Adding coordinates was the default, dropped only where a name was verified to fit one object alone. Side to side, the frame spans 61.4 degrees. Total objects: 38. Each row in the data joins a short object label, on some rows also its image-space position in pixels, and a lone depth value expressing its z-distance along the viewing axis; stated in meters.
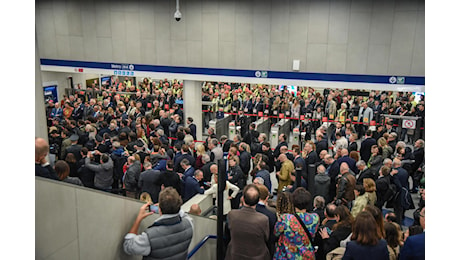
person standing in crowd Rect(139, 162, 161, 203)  6.43
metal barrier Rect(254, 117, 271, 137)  12.68
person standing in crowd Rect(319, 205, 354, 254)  3.92
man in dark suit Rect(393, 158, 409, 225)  6.75
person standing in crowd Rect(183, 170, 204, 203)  6.37
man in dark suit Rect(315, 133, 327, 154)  9.02
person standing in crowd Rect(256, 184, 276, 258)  3.78
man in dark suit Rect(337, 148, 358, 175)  7.53
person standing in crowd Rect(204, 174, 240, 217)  6.15
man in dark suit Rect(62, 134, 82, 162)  7.71
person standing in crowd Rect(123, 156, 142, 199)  6.71
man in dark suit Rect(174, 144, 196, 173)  7.66
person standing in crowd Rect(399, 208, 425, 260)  3.21
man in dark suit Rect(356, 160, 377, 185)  6.80
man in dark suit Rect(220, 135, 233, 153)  9.09
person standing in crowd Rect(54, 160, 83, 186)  4.39
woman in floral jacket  3.66
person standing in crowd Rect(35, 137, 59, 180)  2.62
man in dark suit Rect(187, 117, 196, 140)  10.95
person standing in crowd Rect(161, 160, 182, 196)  6.38
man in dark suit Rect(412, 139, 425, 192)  8.40
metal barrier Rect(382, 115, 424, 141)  10.70
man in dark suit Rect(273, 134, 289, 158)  8.74
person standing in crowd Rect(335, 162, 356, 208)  6.26
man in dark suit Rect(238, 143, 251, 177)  8.04
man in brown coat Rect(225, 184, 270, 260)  3.57
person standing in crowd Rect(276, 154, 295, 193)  7.24
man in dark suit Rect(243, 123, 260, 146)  10.05
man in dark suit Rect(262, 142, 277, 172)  8.63
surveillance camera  9.98
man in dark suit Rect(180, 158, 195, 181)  6.69
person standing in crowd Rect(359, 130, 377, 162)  9.16
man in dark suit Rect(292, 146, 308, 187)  7.41
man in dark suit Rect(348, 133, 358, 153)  8.88
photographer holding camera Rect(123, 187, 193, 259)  2.94
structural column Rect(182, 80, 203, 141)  12.34
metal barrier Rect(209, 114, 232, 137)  12.84
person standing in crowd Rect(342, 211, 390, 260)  3.24
